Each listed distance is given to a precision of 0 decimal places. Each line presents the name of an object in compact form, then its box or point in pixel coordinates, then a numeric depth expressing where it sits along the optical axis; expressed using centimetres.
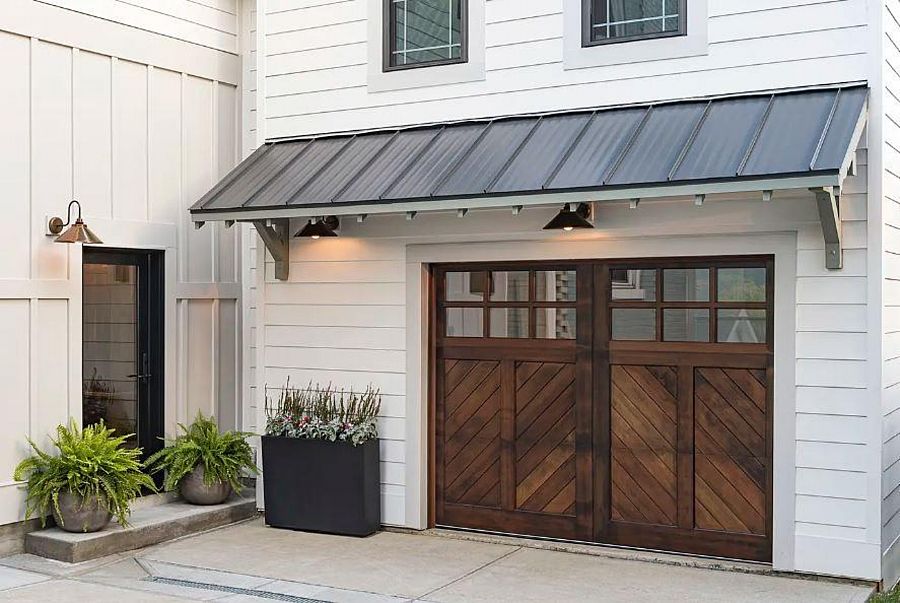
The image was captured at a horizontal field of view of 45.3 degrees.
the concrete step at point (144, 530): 718
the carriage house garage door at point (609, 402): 686
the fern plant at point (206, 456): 821
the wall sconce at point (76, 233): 743
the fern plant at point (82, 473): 723
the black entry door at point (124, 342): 807
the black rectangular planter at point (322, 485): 776
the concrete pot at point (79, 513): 724
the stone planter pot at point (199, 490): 828
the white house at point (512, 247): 639
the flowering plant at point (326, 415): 777
